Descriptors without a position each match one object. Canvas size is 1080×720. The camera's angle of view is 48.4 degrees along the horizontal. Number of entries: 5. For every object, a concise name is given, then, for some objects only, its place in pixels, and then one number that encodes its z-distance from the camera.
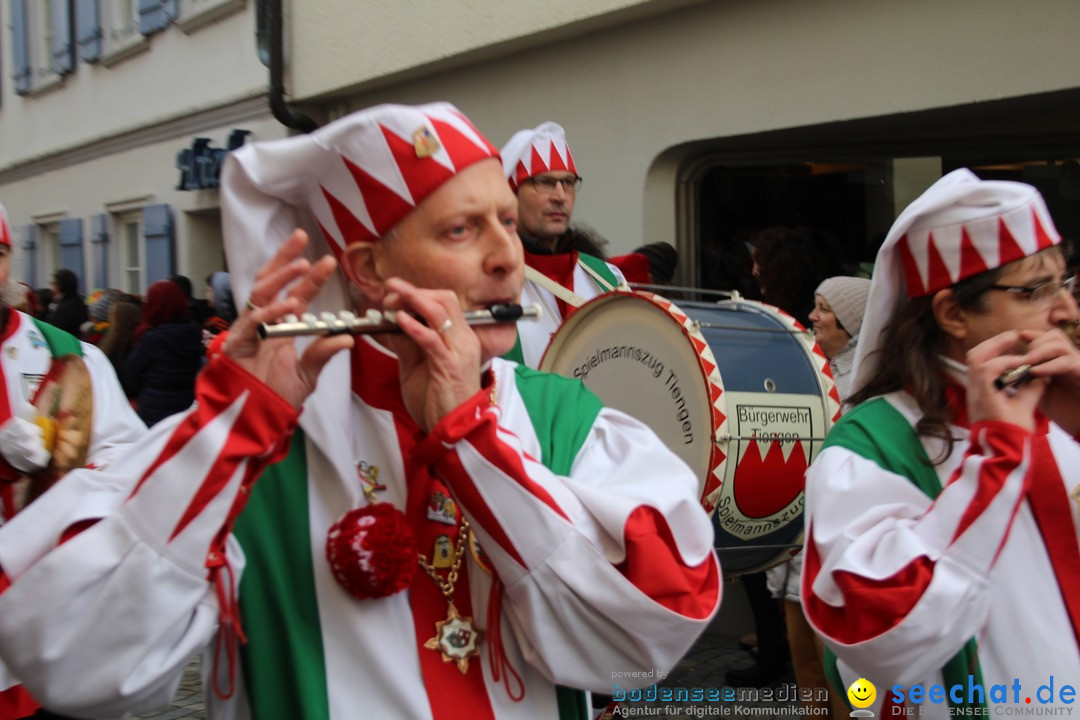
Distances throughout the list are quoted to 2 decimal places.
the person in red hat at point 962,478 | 1.97
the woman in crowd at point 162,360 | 7.11
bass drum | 3.88
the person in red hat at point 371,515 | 1.60
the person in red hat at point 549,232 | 4.67
